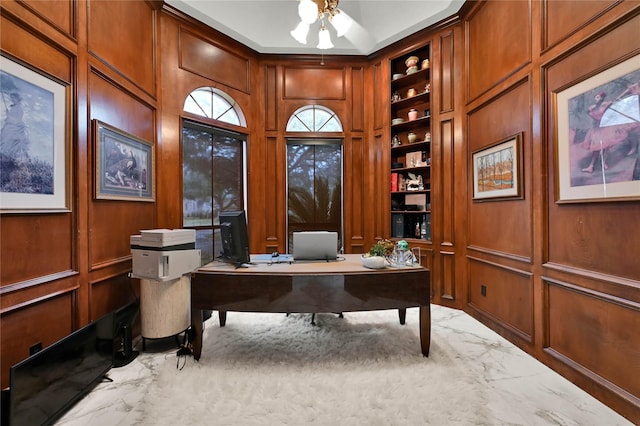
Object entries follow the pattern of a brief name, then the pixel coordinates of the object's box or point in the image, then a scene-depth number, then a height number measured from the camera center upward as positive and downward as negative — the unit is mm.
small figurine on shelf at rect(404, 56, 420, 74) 3809 +2113
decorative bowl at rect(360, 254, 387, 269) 2178 -414
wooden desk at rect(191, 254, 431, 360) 2059 -602
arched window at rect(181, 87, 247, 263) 3484 +668
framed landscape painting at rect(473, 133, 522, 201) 2438 +411
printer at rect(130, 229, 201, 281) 2182 -345
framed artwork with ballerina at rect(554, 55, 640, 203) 1571 +480
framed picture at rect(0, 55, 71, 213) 1545 +463
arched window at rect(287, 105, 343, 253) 4293 +605
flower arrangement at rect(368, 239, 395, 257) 2385 -336
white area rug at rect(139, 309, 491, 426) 1596 -1207
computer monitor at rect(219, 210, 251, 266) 2277 -205
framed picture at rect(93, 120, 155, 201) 2219 +454
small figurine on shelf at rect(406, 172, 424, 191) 3844 +418
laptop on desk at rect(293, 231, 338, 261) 2436 -304
